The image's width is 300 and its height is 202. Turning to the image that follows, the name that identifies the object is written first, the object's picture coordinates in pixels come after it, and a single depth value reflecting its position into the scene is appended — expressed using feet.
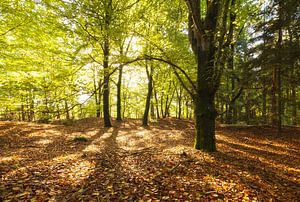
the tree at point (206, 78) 21.30
